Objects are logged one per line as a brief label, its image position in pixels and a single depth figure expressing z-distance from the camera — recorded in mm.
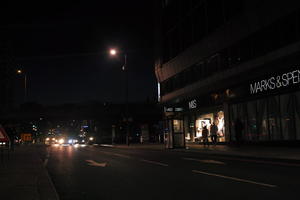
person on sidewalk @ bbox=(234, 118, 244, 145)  19132
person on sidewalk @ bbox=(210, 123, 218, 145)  20716
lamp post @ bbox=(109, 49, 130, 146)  31650
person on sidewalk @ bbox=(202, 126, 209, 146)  21077
